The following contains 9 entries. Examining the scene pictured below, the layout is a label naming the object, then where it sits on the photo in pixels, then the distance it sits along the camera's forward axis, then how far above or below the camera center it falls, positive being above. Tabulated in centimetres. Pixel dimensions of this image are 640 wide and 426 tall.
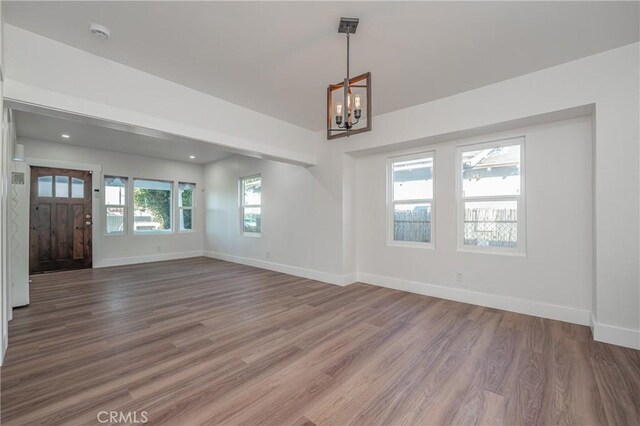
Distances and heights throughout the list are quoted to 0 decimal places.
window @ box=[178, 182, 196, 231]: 788 +27
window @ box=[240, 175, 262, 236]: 665 +21
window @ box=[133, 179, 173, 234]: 709 +20
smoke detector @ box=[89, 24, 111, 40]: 232 +157
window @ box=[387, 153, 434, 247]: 432 +21
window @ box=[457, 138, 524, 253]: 353 +22
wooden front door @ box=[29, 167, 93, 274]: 574 -13
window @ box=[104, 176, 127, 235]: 666 +24
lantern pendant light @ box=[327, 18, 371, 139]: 221 +93
